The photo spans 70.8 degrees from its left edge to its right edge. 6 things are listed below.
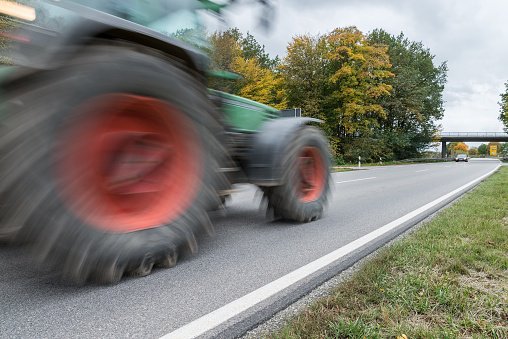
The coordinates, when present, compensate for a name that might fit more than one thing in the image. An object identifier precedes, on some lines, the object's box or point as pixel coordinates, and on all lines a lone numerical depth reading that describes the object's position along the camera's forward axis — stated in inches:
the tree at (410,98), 1492.4
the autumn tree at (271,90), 909.3
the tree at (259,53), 1635.1
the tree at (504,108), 1496.1
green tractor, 81.7
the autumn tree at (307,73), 1246.3
